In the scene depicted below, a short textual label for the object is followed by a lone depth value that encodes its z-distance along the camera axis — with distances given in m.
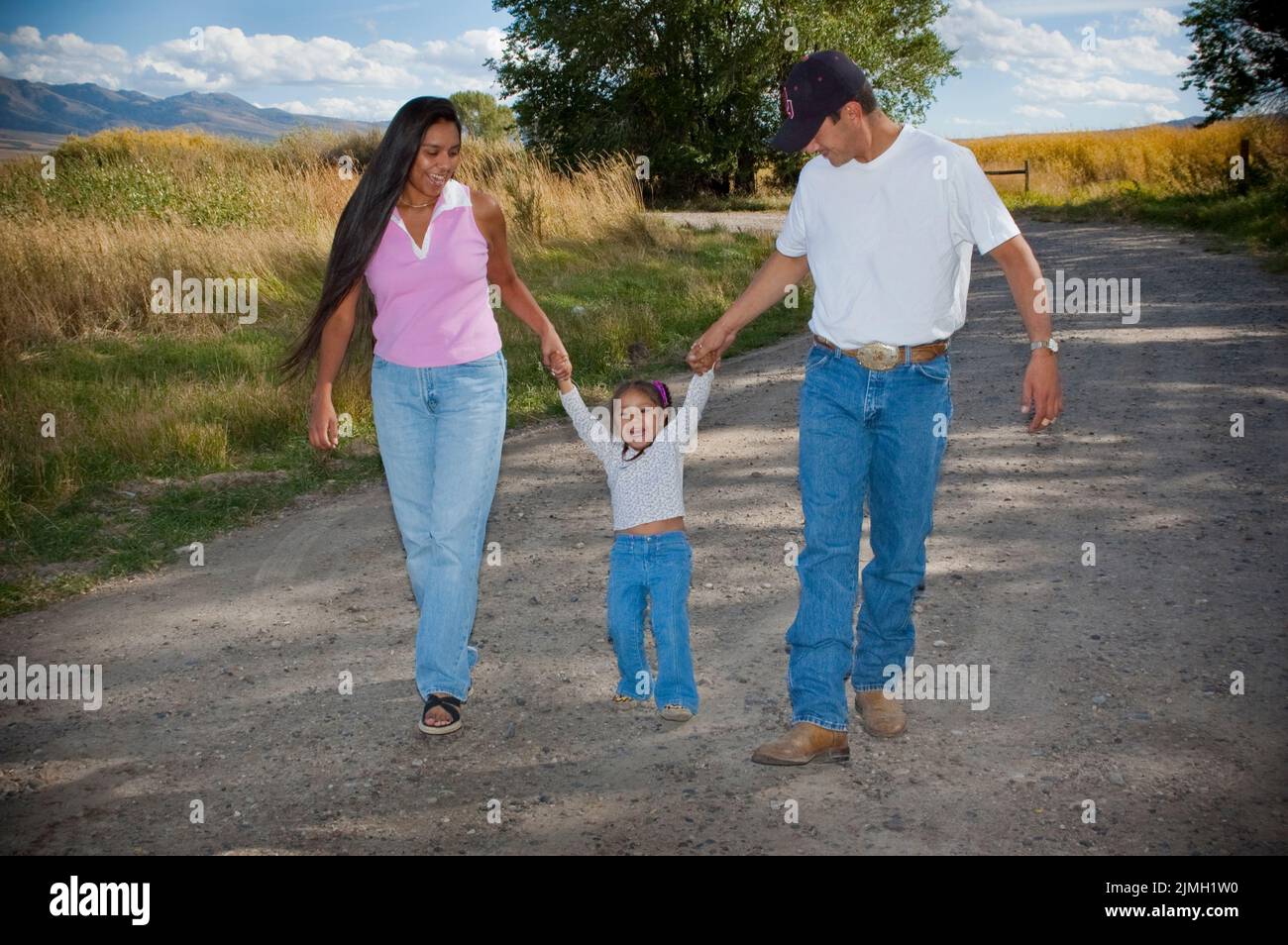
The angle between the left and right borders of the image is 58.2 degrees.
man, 3.85
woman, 4.23
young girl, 4.47
